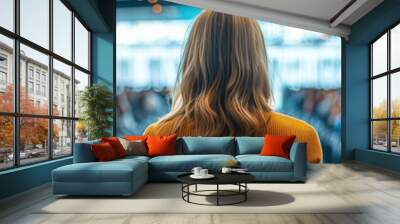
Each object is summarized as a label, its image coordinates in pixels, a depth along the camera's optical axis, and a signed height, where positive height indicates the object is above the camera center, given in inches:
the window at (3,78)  187.9 +18.7
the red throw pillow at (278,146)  249.4 -21.1
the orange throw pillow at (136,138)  274.0 -17.0
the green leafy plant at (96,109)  289.7 +4.5
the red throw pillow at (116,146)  239.1 -19.9
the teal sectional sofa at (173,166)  190.5 -29.4
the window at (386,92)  303.7 +18.8
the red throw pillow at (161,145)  263.3 -21.4
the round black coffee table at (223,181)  175.0 -31.0
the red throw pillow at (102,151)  220.6 -21.7
